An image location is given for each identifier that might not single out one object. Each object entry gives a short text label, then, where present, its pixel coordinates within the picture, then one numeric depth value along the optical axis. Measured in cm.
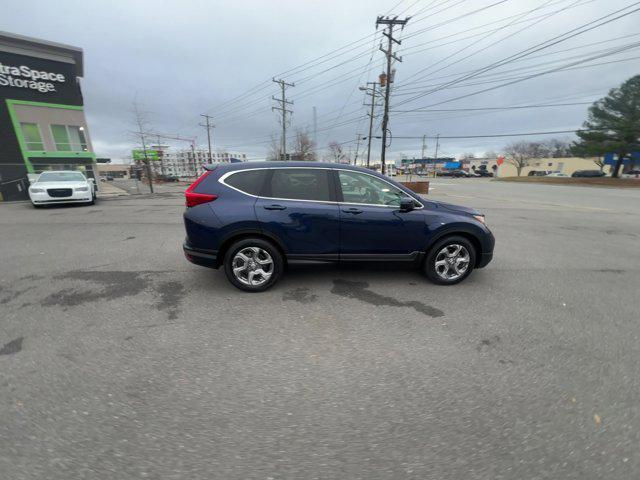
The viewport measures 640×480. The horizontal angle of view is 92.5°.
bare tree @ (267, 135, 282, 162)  6236
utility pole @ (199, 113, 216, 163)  5989
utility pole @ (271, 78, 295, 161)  4231
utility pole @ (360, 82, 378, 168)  3609
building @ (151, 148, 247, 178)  12179
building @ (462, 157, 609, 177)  7331
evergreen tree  3606
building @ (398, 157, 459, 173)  10166
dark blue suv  392
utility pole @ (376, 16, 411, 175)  2169
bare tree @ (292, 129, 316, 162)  6062
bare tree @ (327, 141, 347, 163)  7535
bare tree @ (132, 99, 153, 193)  3087
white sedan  1193
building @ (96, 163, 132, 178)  11050
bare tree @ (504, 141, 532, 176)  7638
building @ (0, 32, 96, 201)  2148
